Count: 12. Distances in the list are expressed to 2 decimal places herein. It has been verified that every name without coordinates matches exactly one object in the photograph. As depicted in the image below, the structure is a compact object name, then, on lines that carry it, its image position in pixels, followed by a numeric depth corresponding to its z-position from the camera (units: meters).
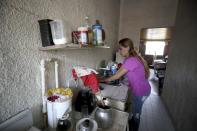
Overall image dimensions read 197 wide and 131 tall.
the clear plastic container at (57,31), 0.73
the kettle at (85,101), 1.05
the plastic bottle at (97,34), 1.07
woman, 1.40
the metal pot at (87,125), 0.66
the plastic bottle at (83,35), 0.87
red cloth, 1.05
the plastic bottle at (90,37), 0.98
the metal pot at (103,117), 0.87
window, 5.55
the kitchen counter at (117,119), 0.88
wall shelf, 0.70
